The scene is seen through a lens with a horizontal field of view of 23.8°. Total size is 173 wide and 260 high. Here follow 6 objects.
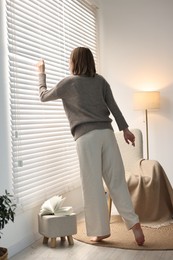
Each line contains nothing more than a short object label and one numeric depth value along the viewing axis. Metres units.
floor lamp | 4.55
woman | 3.05
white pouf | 3.05
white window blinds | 3.01
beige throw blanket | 3.66
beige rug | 3.03
